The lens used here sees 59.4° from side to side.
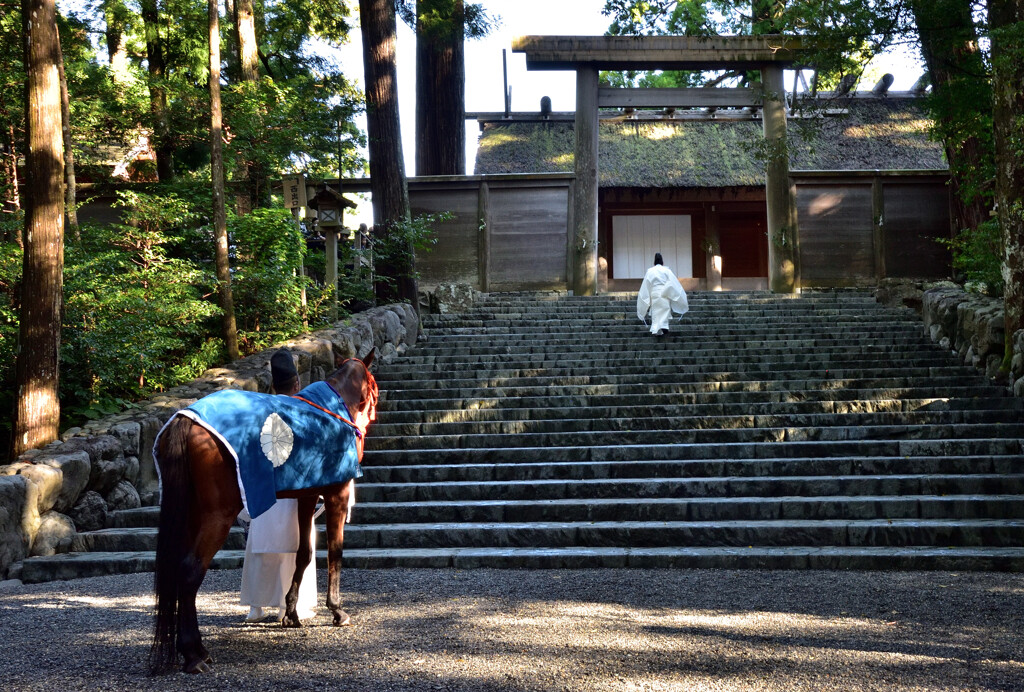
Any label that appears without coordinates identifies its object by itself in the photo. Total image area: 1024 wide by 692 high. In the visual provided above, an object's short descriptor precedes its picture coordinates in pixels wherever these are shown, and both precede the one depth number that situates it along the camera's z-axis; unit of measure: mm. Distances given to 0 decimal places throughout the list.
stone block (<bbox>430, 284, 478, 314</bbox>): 14695
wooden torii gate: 15328
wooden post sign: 11914
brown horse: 3877
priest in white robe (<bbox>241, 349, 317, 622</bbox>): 4707
